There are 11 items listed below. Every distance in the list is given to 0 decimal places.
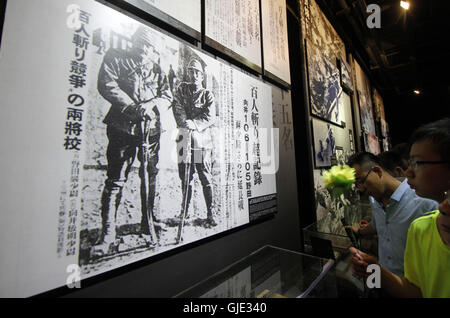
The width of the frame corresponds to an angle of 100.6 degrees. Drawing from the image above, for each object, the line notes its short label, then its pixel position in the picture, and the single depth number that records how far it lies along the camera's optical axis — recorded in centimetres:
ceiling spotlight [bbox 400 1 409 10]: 306
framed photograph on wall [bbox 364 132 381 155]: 404
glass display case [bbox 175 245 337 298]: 89
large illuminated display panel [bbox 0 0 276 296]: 56
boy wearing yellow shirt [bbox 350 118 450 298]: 83
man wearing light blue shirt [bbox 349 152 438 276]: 136
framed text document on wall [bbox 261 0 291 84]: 166
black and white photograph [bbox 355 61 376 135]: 410
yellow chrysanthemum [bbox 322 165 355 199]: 153
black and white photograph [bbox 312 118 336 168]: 219
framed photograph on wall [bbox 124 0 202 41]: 88
